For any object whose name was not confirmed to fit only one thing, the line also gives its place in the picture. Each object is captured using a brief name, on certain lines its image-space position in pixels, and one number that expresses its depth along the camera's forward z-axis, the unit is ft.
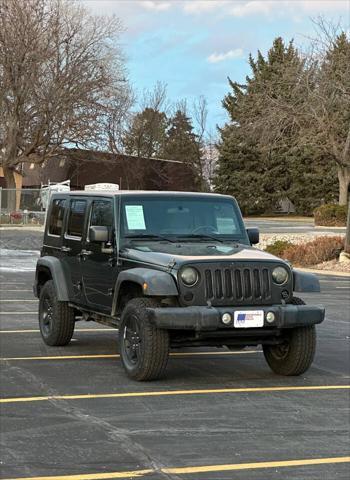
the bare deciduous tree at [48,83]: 160.97
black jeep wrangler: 24.75
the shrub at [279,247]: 89.20
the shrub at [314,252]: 84.17
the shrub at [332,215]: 155.53
